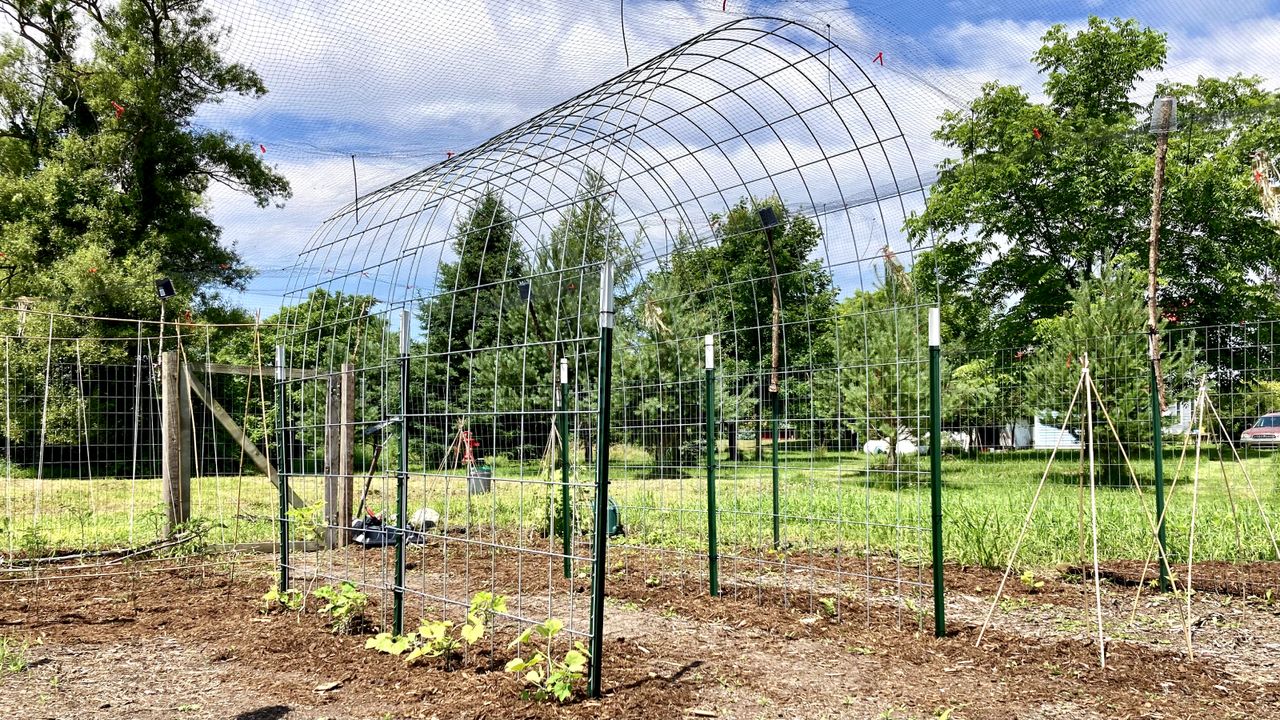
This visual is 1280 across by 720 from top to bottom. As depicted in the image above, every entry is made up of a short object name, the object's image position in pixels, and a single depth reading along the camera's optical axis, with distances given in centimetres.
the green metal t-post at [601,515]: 348
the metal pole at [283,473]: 546
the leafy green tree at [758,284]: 721
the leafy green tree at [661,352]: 779
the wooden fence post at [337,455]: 669
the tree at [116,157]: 1648
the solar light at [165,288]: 742
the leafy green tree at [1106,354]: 1084
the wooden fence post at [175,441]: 741
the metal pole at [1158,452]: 553
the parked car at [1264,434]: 766
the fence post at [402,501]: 437
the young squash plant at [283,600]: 528
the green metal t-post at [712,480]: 554
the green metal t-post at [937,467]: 448
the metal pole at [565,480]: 573
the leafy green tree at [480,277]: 706
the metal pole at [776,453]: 638
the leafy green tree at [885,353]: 1176
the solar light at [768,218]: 612
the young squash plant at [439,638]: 382
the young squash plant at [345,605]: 471
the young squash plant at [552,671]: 350
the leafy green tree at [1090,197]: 1781
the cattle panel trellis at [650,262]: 598
